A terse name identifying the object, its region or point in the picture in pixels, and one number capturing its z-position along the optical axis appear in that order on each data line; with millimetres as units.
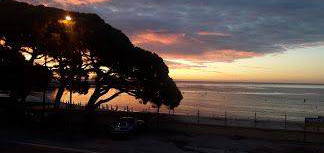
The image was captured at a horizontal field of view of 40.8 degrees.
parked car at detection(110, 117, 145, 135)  34438
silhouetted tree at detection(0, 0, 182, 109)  39469
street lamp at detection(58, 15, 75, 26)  32722
